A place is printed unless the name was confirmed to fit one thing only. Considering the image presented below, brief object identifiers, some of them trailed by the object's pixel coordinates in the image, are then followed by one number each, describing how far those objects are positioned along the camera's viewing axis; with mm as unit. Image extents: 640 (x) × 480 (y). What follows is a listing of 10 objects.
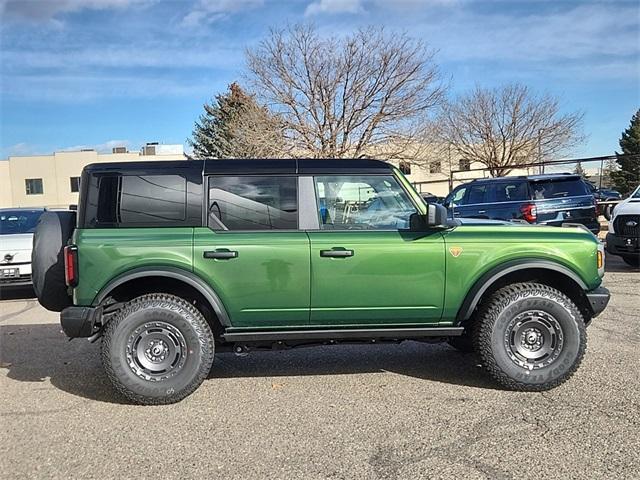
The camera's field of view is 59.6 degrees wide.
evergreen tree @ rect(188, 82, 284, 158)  21969
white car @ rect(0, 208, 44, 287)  8633
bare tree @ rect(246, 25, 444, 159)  21312
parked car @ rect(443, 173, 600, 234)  11477
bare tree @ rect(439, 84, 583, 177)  30859
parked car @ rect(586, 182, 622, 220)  14061
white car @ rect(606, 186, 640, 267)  9844
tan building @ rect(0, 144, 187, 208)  48781
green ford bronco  4336
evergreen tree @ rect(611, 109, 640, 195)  22319
